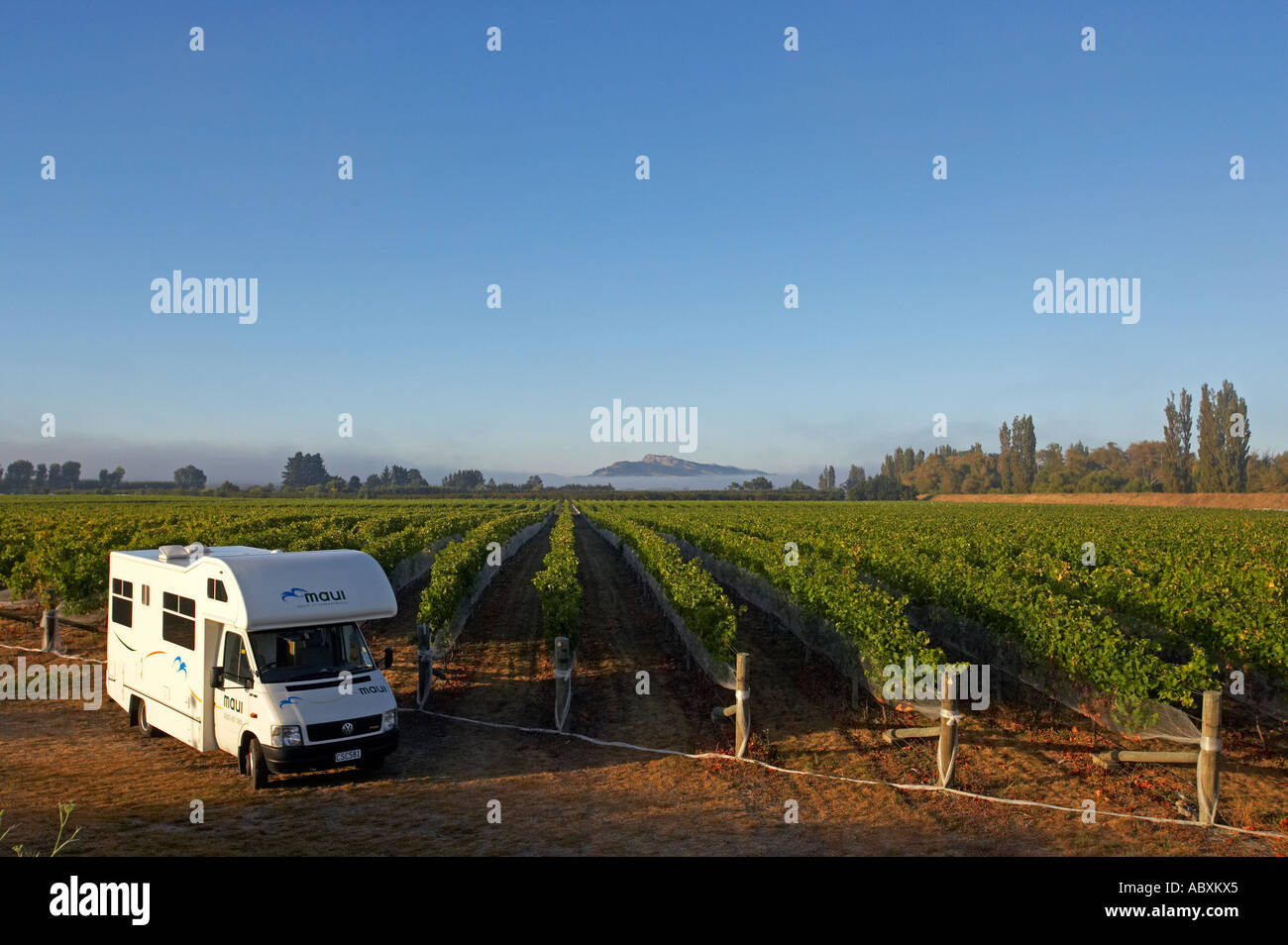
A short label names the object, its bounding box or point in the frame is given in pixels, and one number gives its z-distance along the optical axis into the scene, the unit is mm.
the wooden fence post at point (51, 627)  20969
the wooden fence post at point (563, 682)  13633
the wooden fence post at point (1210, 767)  9117
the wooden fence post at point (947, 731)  10398
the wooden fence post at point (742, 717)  12031
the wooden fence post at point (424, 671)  15352
